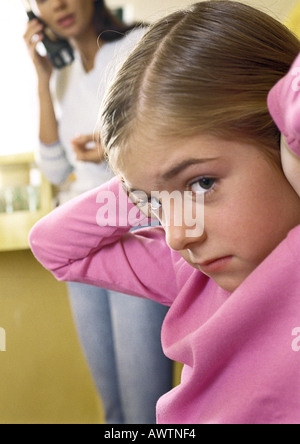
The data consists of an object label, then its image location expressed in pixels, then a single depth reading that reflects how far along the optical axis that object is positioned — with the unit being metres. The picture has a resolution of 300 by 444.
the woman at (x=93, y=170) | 1.33
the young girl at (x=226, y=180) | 0.46
